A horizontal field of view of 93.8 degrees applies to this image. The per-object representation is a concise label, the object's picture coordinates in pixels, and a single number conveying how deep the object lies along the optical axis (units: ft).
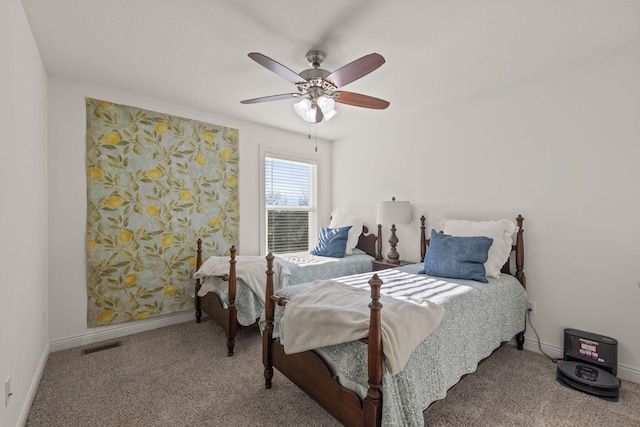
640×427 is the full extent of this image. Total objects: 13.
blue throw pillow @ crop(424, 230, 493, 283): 8.11
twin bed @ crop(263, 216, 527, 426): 4.51
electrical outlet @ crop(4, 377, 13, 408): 4.81
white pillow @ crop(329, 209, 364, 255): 12.96
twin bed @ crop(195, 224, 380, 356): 8.63
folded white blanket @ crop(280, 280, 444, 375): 4.64
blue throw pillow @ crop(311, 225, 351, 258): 12.25
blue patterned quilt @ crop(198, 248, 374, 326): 8.94
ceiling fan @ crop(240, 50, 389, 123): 6.10
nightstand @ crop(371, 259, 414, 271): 11.40
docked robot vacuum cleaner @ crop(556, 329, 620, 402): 6.53
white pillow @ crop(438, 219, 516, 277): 8.52
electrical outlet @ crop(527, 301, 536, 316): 8.81
